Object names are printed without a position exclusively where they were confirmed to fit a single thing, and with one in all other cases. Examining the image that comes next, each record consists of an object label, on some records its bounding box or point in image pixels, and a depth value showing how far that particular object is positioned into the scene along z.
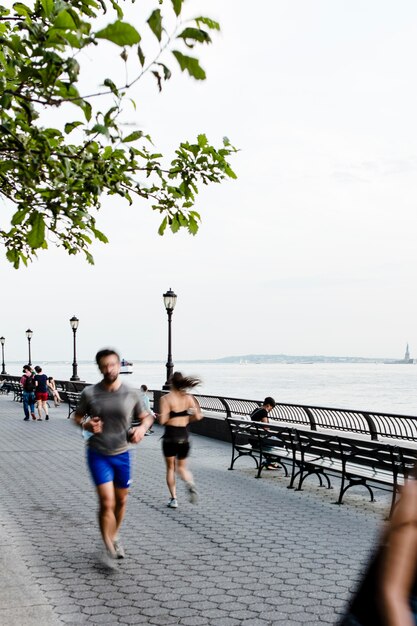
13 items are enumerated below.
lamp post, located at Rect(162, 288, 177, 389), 25.55
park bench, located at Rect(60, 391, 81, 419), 27.29
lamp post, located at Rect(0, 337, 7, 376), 62.42
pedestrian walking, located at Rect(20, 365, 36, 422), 25.19
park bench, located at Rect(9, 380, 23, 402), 39.85
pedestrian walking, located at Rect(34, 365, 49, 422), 24.81
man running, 6.82
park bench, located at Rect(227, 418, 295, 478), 12.30
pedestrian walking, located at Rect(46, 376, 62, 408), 32.09
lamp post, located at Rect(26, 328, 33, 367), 53.91
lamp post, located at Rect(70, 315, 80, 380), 38.81
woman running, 9.98
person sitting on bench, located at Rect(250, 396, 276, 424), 13.98
